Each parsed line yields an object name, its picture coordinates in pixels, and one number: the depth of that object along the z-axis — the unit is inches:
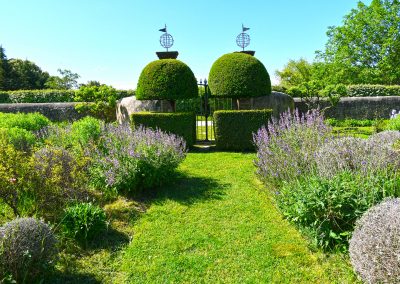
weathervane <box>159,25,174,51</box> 446.3
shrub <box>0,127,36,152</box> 243.9
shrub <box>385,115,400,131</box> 346.6
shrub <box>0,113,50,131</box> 309.1
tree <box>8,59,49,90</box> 1479.5
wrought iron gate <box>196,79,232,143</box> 409.4
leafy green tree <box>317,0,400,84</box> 993.5
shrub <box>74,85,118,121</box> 504.6
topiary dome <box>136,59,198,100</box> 385.4
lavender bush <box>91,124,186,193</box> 200.2
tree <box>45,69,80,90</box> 1623.4
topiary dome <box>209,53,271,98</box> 384.5
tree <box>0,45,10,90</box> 1412.8
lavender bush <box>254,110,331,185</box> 187.2
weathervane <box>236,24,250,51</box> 450.9
